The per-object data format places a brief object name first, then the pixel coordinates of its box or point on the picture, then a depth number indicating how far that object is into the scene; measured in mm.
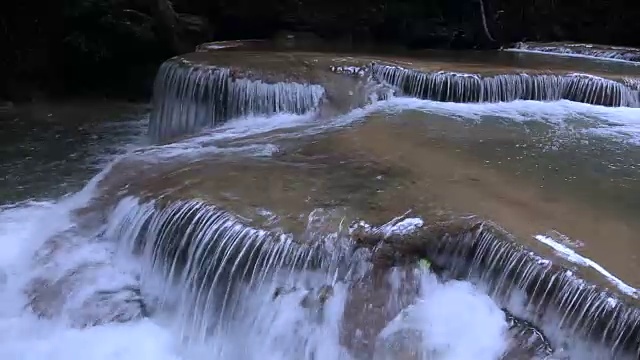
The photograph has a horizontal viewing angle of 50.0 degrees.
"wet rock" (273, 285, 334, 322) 3874
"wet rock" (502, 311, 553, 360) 3328
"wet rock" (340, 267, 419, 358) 3680
